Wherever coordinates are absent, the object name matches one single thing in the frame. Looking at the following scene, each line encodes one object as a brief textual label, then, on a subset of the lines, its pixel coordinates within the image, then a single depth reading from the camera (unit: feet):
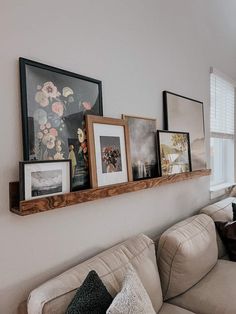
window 9.53
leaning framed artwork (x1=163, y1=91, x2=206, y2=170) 6.81
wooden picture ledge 3.65
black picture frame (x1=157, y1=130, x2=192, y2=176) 6.23
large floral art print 3.90
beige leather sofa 4.00
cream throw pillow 3.32
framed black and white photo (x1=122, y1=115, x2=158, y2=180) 5.68
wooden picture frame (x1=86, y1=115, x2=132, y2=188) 4.68
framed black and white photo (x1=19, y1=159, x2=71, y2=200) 3.67
